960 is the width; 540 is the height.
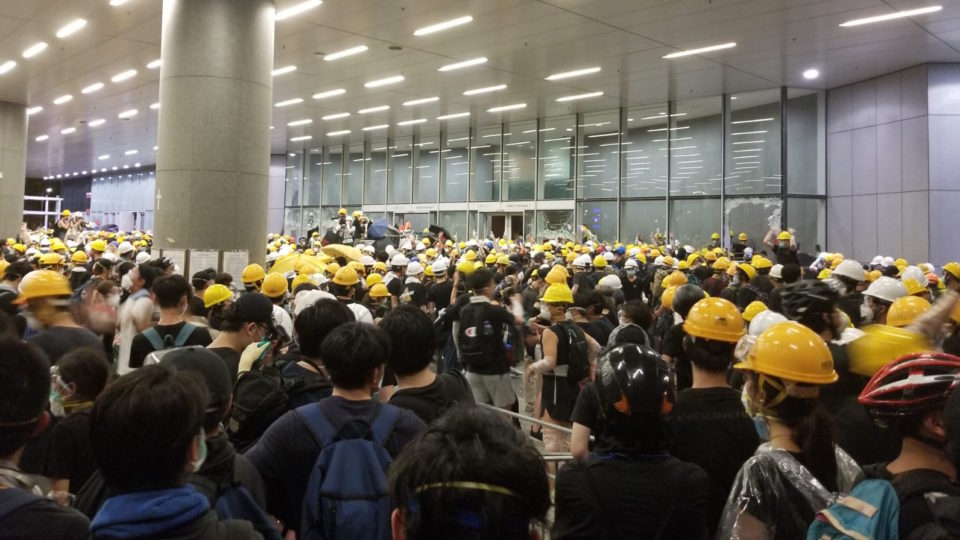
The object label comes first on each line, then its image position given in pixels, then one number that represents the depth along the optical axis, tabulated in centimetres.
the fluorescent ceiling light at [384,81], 2123
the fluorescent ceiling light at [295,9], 1400
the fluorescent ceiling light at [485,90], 2233
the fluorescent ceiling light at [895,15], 1406
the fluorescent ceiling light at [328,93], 2327
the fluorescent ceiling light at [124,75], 2067
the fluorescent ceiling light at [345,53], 1785
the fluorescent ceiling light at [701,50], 1692
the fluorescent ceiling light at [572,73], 1988
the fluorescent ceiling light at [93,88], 2245
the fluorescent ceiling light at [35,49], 1766
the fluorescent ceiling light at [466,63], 1872
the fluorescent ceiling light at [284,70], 1994
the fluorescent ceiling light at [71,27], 1558
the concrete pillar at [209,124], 1024
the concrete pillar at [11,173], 2314
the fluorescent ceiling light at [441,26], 1505
